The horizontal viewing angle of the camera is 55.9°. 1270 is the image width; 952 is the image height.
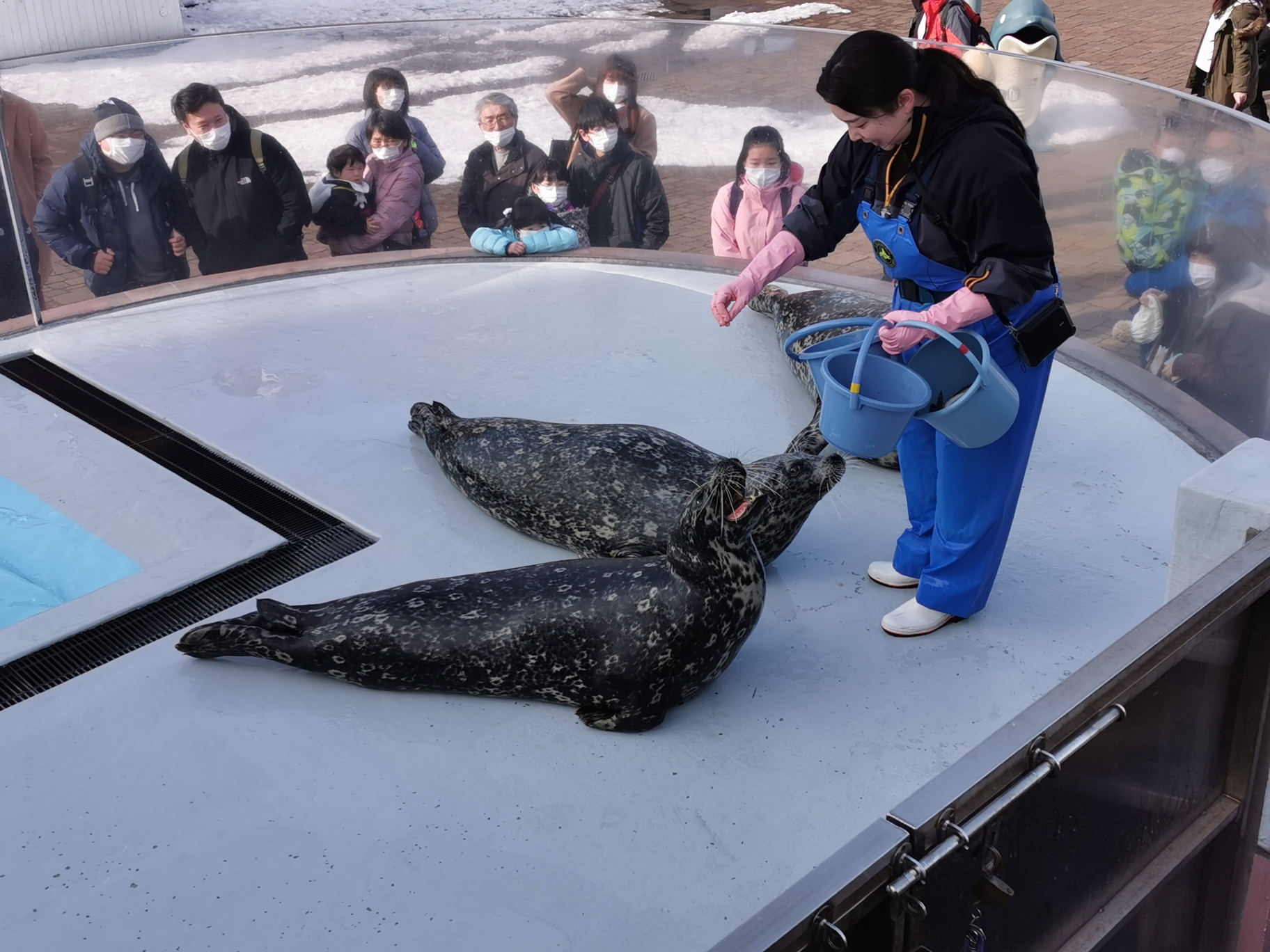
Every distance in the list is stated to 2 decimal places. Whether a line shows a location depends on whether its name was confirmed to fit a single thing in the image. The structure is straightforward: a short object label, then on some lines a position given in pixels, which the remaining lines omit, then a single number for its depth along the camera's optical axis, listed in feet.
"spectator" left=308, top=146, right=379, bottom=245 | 21.18
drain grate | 11.90
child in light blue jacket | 21.89
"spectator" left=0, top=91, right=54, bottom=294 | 19.15
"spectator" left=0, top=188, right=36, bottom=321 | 19.26
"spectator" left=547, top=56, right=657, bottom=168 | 21.50
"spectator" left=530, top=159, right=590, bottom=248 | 21.67
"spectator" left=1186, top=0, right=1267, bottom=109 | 25.61
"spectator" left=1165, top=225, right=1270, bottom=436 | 14.79
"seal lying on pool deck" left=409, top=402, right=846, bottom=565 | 12.27
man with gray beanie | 19.39
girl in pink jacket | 20.89
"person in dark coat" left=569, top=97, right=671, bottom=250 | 21.47
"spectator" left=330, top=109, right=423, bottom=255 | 21.39
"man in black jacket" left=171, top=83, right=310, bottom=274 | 20.12
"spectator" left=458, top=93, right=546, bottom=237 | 21.63
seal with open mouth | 10.28
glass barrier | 15.65
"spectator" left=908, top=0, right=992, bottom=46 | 22.18
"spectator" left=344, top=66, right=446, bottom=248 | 21.44
